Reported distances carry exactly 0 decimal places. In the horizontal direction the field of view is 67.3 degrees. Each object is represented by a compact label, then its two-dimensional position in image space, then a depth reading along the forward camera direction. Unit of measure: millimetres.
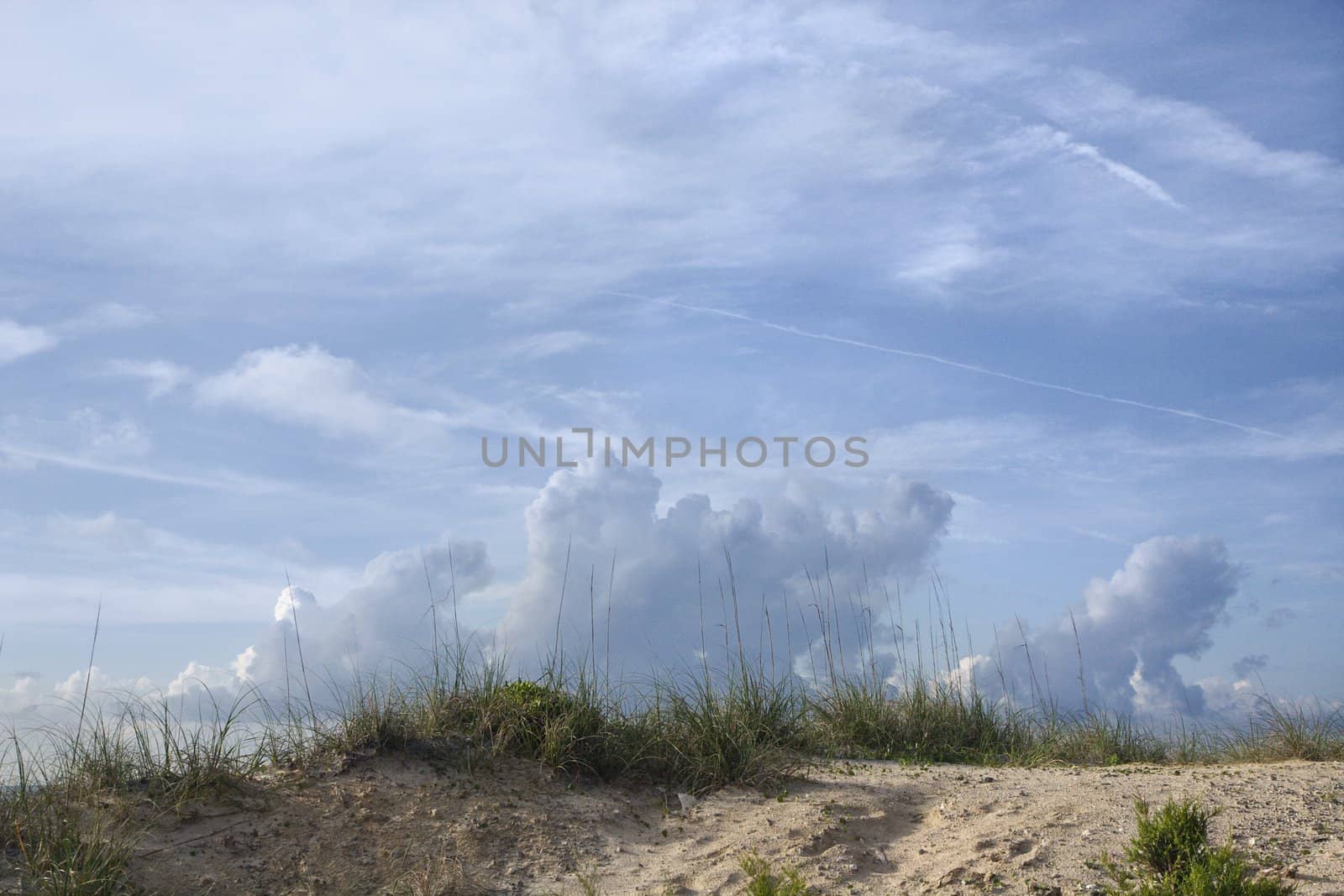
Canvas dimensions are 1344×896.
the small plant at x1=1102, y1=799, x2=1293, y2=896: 4254
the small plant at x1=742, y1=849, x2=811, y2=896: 4285
